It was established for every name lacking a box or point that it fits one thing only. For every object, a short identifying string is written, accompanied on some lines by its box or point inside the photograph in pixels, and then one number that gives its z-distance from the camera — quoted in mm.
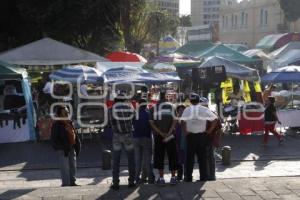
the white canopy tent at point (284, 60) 29266
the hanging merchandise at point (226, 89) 17453
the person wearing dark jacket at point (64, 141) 9289
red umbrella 22766
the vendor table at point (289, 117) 16594
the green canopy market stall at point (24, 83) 14719
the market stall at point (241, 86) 16047
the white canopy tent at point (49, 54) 17422
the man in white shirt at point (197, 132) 9531
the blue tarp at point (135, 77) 15039
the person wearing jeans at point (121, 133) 9008
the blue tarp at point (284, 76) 16625
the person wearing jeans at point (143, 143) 9523
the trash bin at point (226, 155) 12109
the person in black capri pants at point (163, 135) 9383
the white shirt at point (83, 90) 16148
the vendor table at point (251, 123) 16047
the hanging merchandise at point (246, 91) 17288
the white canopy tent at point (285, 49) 32531
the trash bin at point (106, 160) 11703
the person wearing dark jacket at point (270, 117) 14320
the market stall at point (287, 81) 16594
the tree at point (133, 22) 24391
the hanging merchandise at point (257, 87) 17406
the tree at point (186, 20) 115262
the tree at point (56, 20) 21156
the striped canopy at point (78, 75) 15570
